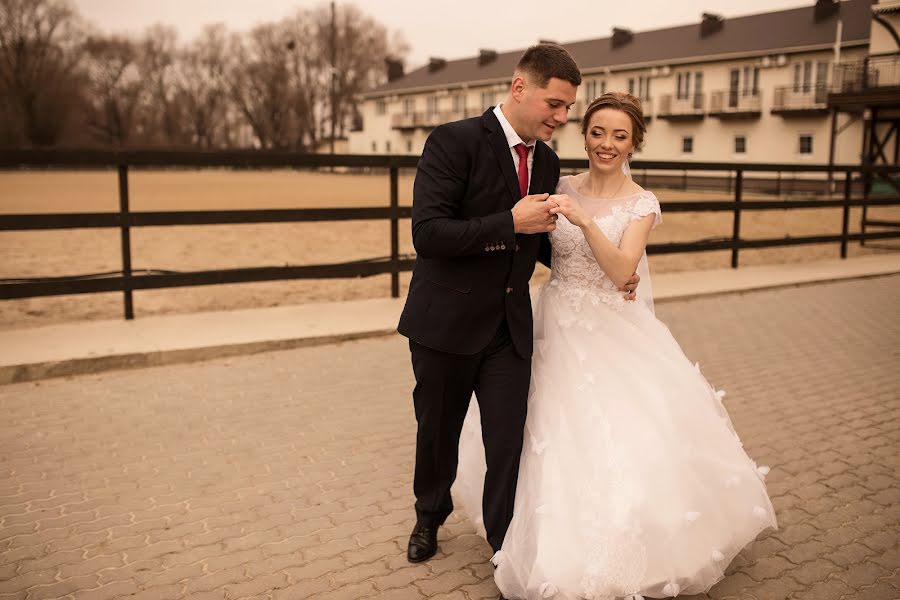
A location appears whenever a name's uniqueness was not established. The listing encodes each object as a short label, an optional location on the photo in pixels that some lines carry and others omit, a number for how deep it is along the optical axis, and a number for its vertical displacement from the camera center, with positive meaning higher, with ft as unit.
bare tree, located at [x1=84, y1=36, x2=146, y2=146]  262.26 +33.23
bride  8.82 -3.05
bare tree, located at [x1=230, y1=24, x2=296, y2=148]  260.21 +32.12
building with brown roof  125.29 +18.90
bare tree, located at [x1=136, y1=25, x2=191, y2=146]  279.28 +33.08
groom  8.66 -0.91
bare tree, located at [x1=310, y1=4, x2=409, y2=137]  260.21 +43.71
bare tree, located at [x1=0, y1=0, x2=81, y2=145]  217.56 +32.16
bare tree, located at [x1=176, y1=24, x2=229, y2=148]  280.10 +34.30
